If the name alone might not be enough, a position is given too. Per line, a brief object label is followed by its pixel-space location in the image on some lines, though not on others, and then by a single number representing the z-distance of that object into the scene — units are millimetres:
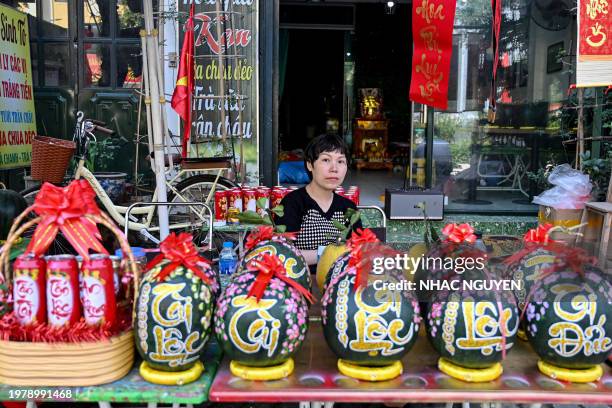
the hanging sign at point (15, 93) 4258
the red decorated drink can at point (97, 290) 1464
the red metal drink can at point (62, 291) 1451
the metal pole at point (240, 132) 5301
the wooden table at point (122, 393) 1431
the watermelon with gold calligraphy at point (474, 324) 1444
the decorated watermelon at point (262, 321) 1421
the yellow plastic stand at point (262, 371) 1467
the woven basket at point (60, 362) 1464
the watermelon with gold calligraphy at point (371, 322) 1435
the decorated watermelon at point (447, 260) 1544
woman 2518
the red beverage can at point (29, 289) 1456
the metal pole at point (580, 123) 4871
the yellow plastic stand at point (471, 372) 1474
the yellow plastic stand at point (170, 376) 1467
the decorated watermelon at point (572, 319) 1451
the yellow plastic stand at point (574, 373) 1489
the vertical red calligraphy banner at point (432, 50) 3961
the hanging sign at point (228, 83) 5359
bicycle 4500
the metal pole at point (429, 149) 5734
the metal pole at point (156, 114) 2779
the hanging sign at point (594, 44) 2455
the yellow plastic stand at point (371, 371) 1476
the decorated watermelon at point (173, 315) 1416
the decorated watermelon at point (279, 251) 1809
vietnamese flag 3744
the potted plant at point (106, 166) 4824
